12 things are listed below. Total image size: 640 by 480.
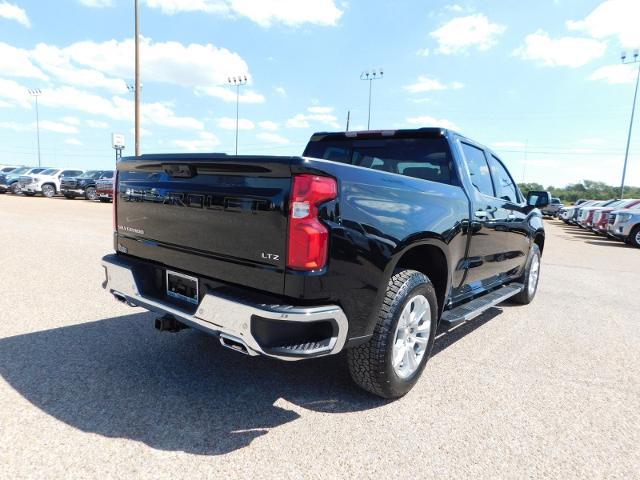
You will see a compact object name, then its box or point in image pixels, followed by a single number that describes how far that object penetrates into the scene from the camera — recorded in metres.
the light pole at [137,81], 19.19
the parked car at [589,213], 17.71
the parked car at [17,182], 25.48
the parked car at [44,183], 25.31
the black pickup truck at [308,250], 2.27
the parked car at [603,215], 15.97
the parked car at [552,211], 36.10
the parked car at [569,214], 23.02
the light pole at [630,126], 38.44
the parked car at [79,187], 24.77
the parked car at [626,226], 14.37
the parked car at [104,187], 22.77
